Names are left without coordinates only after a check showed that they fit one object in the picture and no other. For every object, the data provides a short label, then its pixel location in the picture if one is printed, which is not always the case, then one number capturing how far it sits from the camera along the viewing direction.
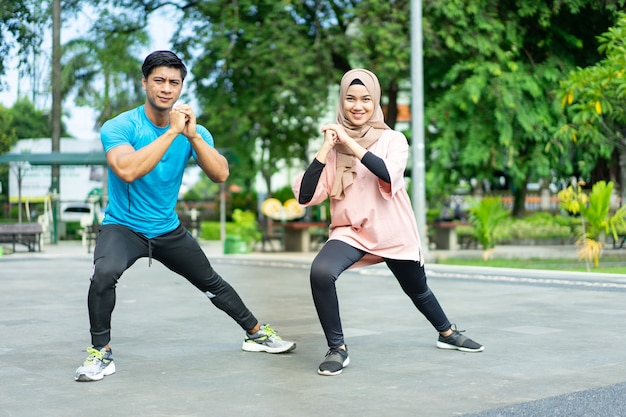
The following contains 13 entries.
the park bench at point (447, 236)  21.44
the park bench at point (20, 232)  20.92
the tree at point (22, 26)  22.22
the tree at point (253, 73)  20.28
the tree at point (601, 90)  13.10
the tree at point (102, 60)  23.47
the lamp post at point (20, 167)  24.03
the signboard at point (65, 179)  35.12
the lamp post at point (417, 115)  16.02
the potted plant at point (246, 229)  20.09
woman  5.70
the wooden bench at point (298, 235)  20.23
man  5.34
